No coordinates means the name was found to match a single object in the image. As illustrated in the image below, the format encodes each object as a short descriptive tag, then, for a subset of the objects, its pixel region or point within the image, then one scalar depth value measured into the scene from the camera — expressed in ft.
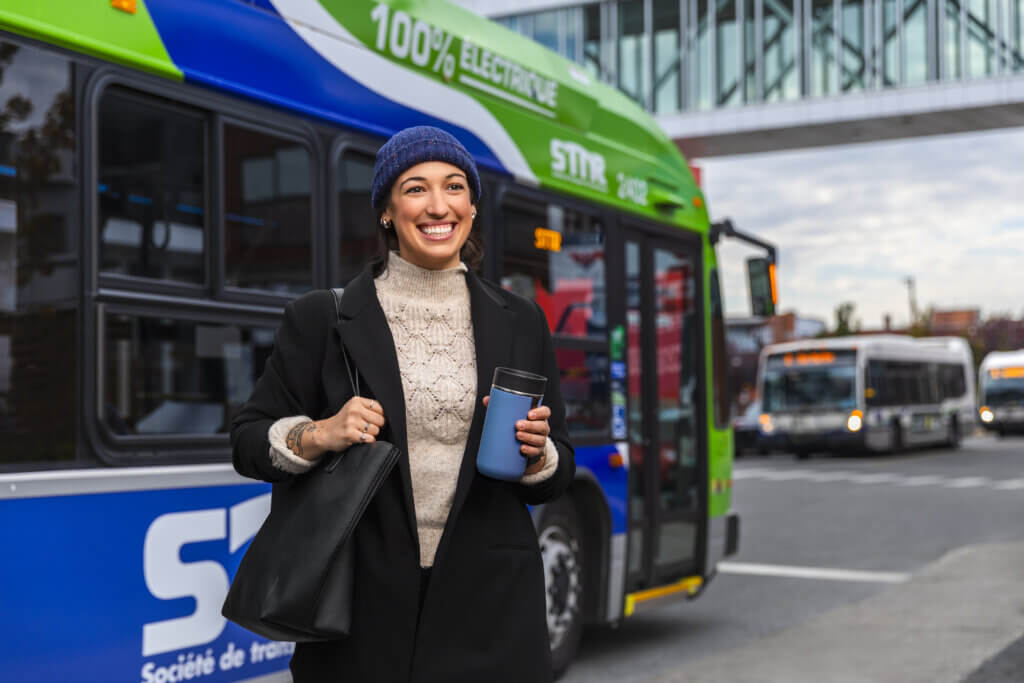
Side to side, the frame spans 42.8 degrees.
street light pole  267.18
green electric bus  12.65
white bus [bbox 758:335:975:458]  99.71
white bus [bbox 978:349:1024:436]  142.41
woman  7.69
